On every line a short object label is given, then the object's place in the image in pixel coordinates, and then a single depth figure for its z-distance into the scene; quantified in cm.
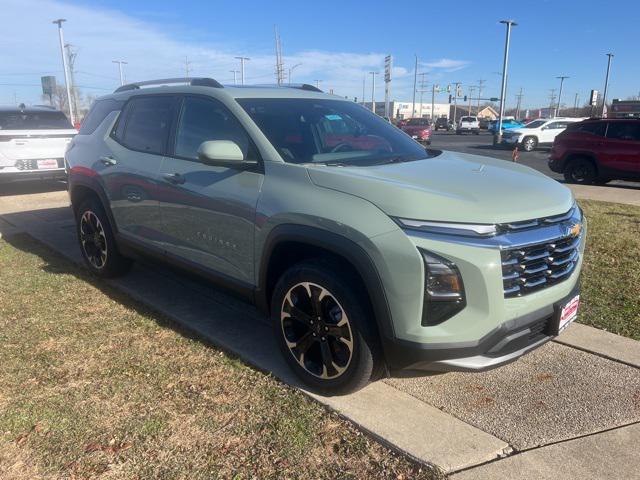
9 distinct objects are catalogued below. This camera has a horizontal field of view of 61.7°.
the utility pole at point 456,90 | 7806
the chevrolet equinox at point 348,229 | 257
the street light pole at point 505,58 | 3459
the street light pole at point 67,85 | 3841
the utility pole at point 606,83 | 5396
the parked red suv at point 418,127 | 3778
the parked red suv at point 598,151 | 1236
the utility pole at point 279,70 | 4252
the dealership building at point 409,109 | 9881
